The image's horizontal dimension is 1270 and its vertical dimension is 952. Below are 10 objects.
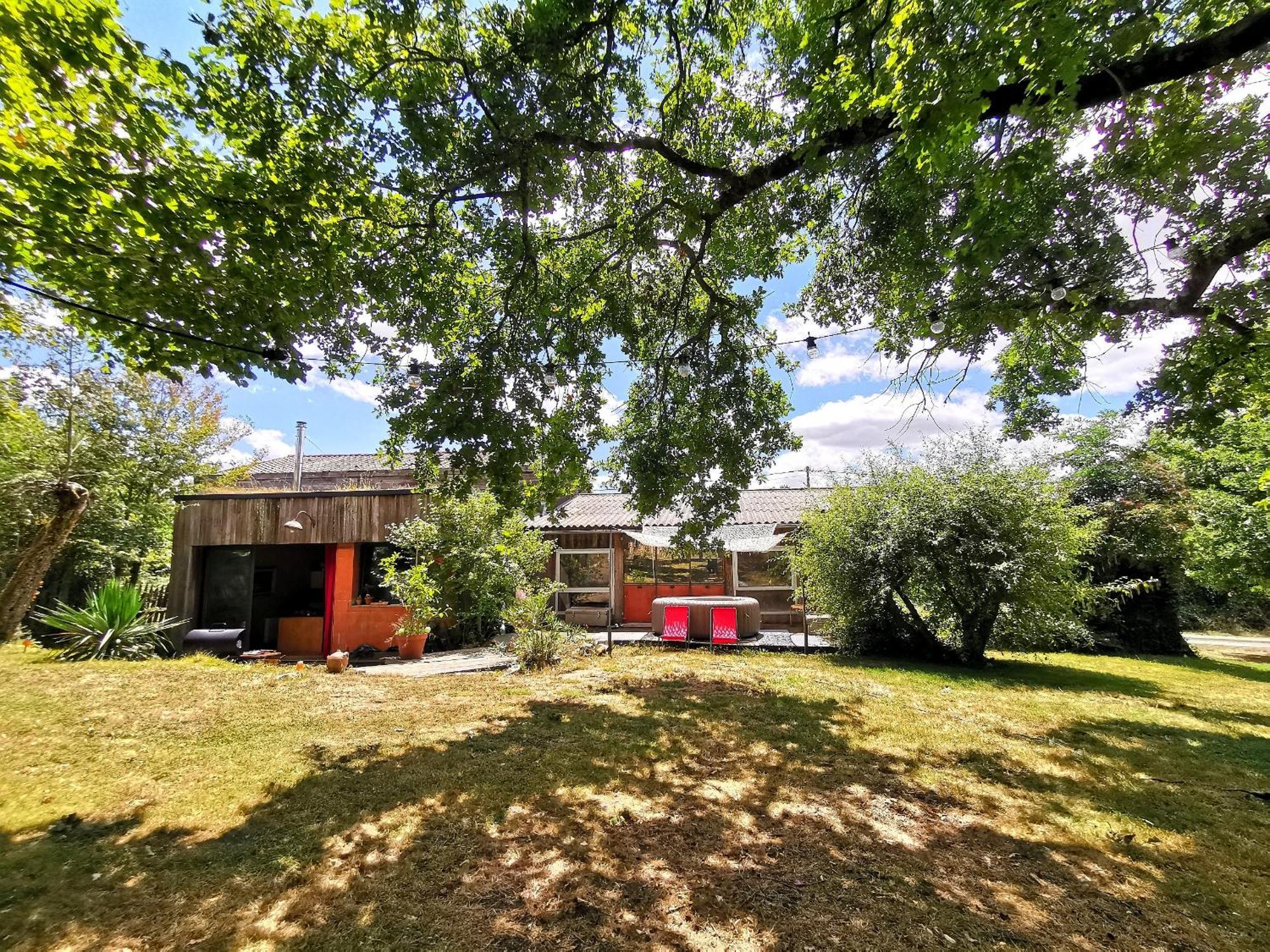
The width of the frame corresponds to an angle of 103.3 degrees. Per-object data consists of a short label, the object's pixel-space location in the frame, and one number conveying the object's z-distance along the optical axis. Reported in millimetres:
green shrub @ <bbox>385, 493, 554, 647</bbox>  10734
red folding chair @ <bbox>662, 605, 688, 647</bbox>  12727
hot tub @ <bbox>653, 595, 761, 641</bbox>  12977
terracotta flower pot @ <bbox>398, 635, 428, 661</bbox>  10641
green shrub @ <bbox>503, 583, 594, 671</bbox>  9258
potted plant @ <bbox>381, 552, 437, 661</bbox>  9789
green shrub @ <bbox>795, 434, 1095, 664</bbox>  9125
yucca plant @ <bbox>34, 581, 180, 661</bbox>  8469
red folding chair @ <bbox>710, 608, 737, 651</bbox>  12203
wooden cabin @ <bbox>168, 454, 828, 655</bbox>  11805
